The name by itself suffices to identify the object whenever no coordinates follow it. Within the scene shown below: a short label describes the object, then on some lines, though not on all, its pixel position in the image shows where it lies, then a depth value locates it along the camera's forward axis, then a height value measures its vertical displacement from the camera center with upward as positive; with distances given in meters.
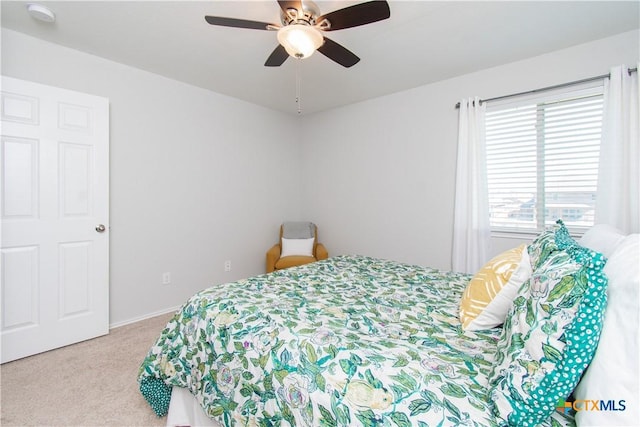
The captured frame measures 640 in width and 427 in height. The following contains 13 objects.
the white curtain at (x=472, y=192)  2.81 +0.18
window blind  2.41 +0.46
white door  2.14 -0.11
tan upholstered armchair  3.55 -0.52
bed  0.85 -0.52
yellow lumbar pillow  1.21 -0.35
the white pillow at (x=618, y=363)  0.64 -0.34
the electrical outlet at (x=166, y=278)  3.06 -0.77
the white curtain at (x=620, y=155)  2.13 +0.43
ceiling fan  1.51 +1.01
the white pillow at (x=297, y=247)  3.71 -0.50
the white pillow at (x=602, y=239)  1.18 -0.12
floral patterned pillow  0.71 -0.34
